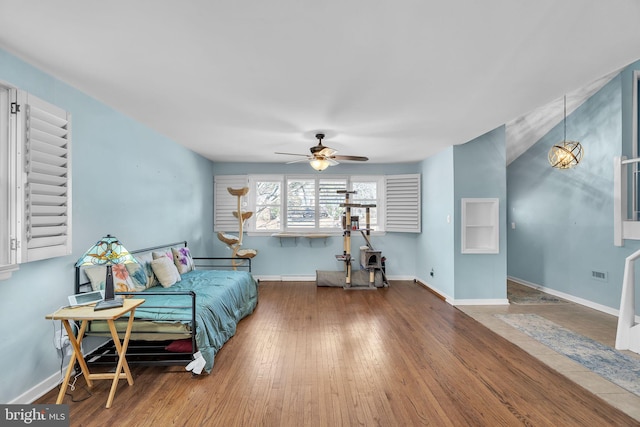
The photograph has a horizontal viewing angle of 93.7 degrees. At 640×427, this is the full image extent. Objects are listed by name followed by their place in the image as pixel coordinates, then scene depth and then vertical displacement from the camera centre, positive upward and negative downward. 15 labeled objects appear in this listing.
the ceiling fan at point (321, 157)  3.93 +0.79
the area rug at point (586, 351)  2.58 -1.38
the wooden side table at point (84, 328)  2.15 -0.89
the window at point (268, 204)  6.39 +0.21
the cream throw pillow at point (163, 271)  3.57 -0.69
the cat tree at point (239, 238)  5.46 -0.44
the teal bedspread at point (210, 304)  2.71 -0.93
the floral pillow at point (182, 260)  4.20 -0.65
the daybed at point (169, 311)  2.66 -0.94
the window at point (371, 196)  6.49 +0.39
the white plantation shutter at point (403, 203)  6.12 +0.24
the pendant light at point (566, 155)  4.38 +0.89
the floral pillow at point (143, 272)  3.22 -0.65
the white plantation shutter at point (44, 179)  2.12 +0.26
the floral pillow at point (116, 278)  2.76 -0.62
